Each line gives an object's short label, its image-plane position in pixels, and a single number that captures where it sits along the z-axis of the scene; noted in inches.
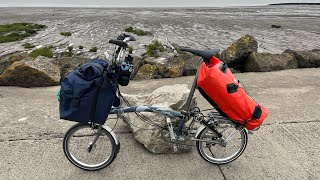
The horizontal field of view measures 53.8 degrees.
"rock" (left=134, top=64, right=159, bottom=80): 333.1
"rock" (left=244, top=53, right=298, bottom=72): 349.7
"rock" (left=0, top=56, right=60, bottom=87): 293.4
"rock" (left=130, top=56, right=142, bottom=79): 342.4
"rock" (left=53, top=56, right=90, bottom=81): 337.4
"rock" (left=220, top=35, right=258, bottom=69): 380.2
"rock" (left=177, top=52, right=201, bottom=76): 349.0
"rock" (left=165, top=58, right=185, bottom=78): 342.0
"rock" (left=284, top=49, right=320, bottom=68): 368.5
